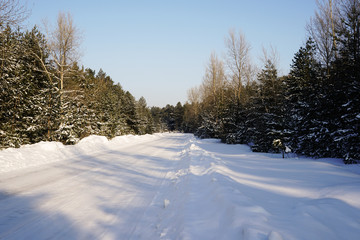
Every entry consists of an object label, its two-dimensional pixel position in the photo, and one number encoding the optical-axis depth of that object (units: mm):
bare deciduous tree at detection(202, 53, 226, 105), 33331
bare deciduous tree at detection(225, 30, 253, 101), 26078
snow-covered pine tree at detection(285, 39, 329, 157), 12539
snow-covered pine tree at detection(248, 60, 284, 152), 15298
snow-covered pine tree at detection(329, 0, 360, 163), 9852
